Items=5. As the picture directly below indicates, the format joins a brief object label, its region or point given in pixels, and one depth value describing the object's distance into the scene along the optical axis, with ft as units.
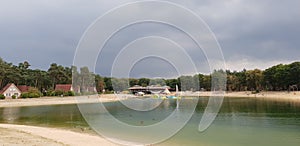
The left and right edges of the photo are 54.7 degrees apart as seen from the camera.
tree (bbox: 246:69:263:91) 340.80
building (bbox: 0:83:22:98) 268.11
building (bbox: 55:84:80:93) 320.29
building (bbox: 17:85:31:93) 296.83
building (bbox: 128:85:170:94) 416.05
